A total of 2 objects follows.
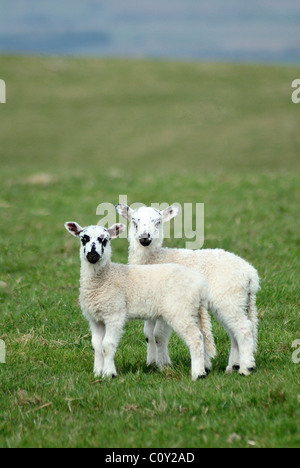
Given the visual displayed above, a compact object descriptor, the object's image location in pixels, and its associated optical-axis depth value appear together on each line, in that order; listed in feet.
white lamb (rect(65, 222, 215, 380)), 45.93
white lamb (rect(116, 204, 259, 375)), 47.85
